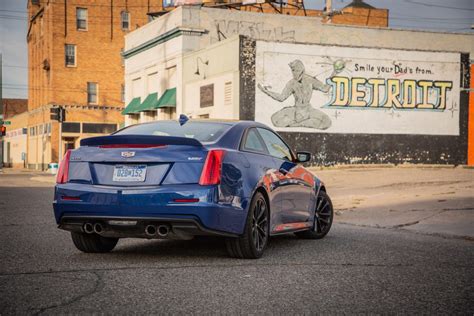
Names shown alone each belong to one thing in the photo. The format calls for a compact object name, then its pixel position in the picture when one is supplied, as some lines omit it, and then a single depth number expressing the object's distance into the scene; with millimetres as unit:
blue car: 7062
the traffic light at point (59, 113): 35825
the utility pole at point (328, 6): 42231
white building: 33562
